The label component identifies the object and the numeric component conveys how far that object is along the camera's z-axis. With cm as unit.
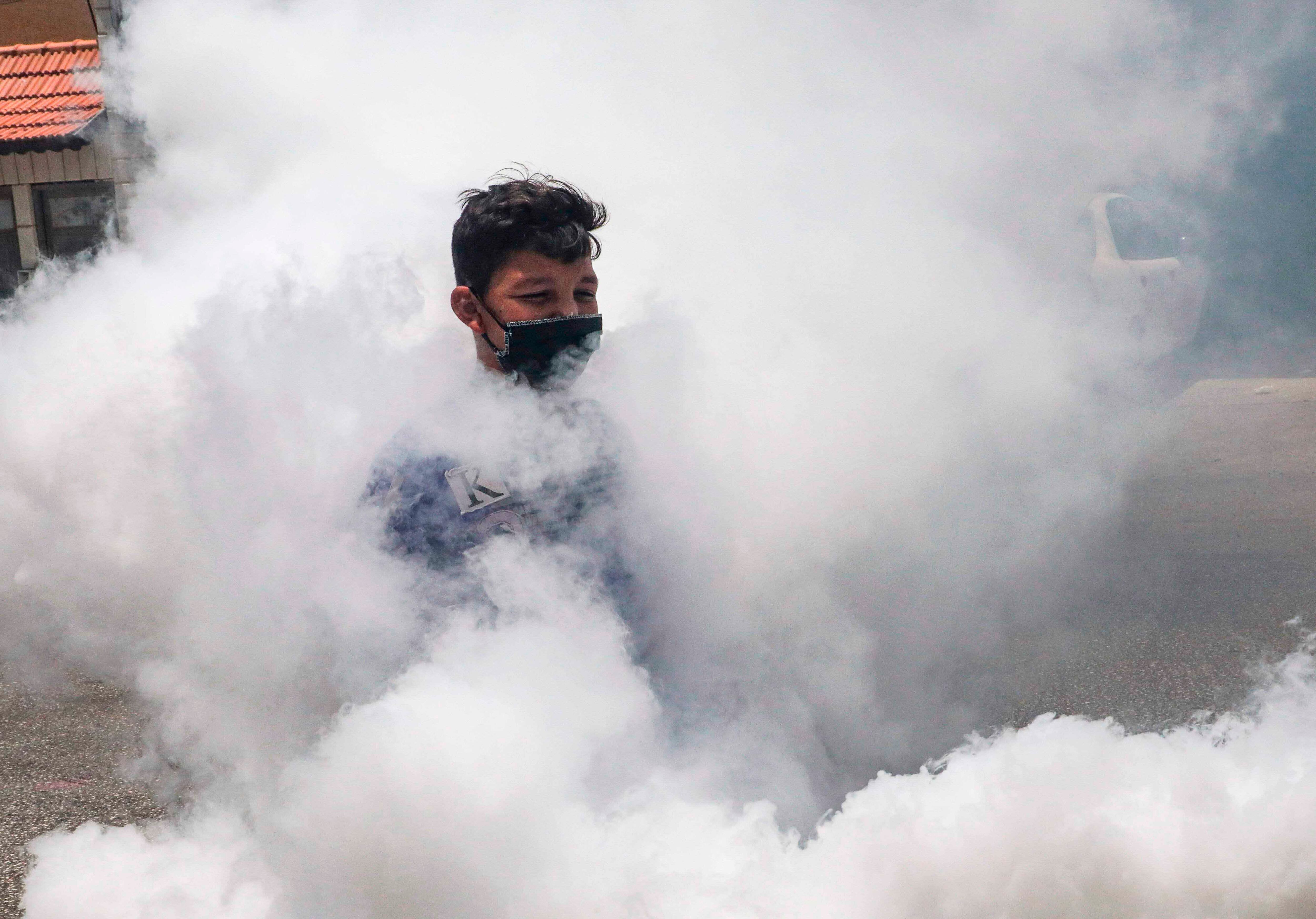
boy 211
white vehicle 546
